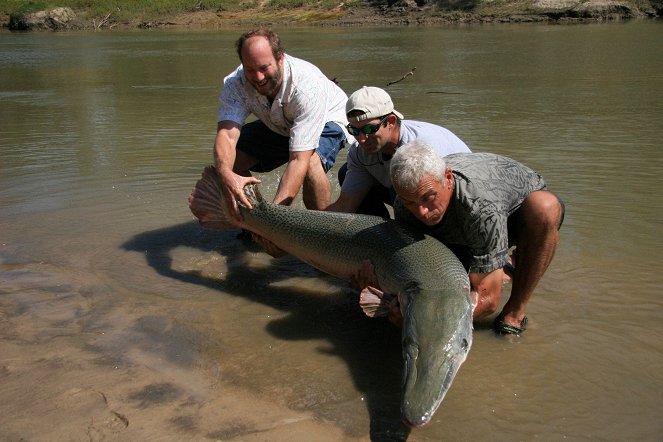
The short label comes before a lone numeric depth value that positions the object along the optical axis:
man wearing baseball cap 3.99
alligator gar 3.05
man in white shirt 4.72
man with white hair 3.32
